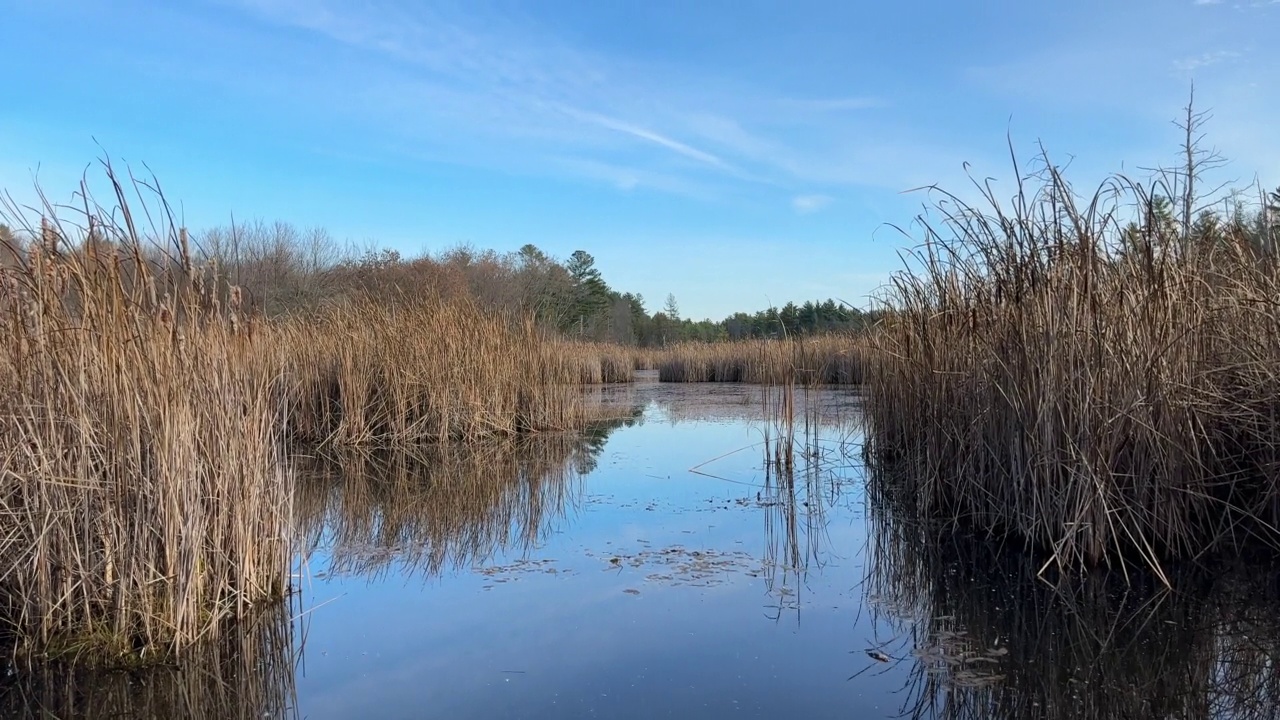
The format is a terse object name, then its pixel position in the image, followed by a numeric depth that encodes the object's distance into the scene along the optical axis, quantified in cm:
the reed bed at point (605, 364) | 1828
